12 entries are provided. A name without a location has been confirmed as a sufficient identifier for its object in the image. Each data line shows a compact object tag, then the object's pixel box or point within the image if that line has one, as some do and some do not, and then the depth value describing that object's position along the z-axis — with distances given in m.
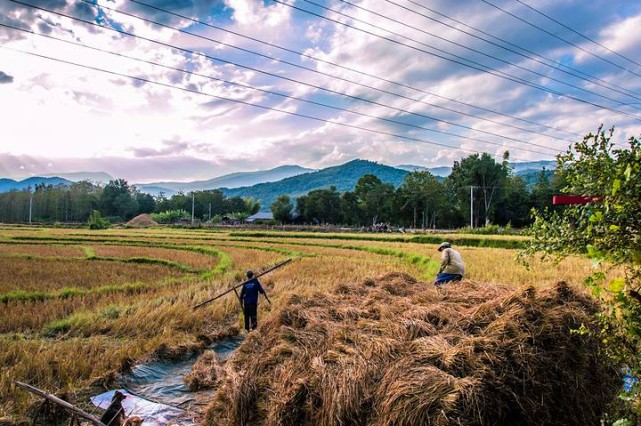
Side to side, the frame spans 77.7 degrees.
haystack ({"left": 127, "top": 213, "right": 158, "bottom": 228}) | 74.76
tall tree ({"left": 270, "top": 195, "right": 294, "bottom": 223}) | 83.94
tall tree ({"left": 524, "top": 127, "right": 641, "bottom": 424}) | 2.15
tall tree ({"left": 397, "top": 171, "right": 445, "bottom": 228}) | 66.81
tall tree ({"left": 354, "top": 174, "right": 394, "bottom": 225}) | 73.44
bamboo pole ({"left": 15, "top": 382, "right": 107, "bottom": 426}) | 3.76
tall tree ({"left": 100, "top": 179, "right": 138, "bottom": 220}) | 98.88
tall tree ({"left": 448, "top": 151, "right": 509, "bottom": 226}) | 63.91
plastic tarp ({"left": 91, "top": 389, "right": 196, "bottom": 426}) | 4.94
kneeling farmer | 8.82
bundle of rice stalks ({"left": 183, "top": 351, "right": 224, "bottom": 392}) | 5.93
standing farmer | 8.49
